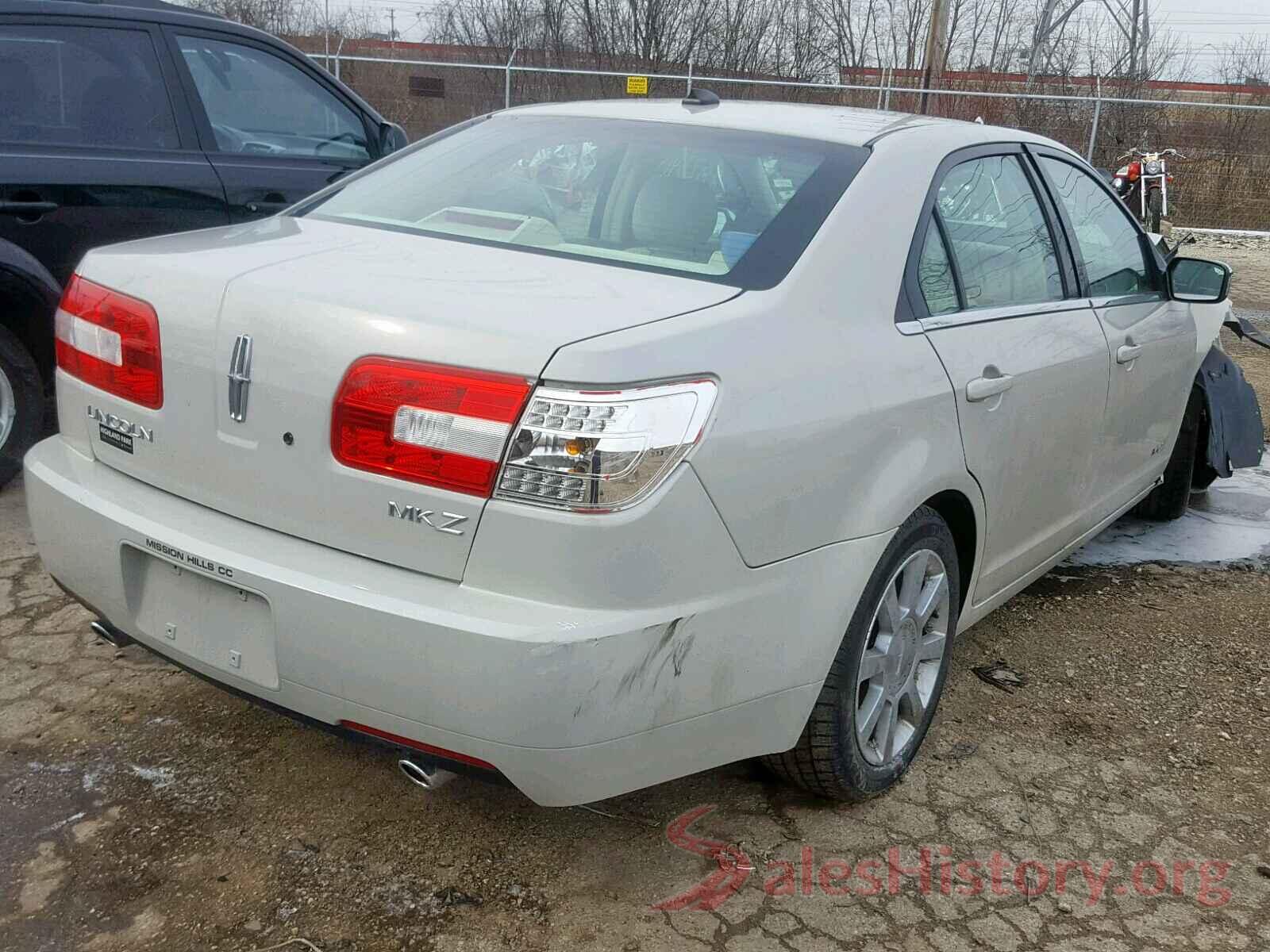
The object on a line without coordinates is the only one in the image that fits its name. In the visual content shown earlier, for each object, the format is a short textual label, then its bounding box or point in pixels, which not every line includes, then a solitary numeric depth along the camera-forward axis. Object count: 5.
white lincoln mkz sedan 1.96
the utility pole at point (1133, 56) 22.08
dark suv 4.26
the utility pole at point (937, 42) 18.39
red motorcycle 16.34
